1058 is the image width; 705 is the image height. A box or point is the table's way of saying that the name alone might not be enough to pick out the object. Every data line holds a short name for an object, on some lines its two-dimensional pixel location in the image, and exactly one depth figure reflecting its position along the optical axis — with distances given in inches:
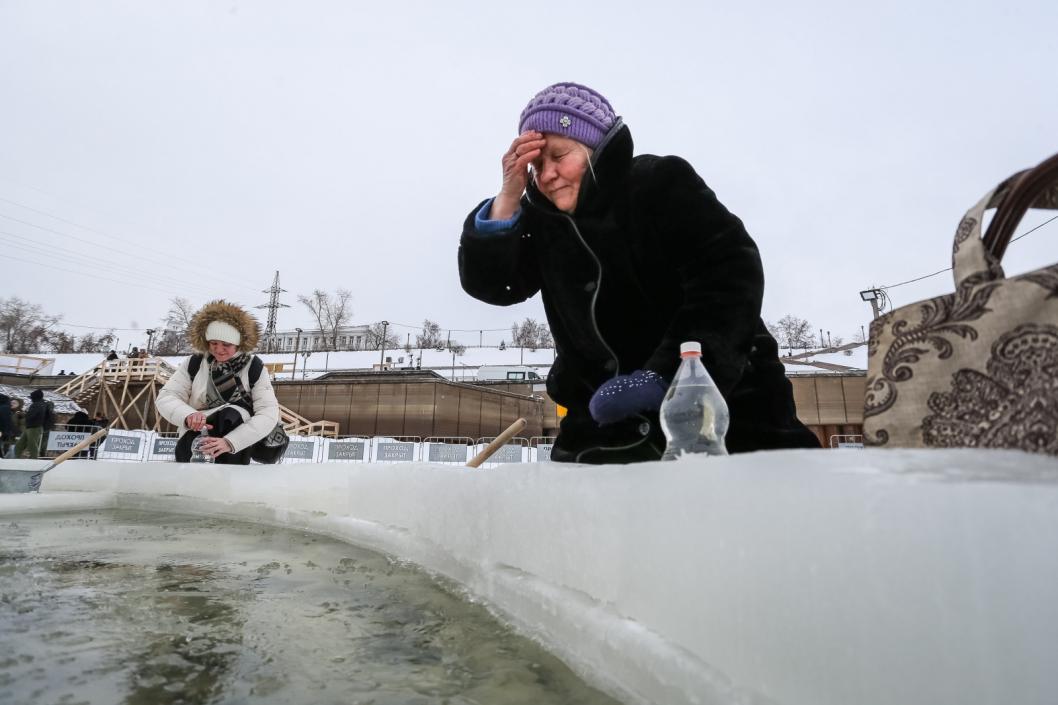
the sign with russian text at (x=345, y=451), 529.7
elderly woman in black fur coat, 59.1
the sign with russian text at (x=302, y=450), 533.0
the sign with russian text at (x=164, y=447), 504.1
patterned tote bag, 28.0
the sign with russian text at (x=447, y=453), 527.2
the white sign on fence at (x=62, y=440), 474.3
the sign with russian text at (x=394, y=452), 522.9
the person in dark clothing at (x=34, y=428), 409.1
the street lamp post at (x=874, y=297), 746.8
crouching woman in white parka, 175.6
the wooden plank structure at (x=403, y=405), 867.4
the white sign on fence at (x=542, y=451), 528.1
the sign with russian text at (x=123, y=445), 491.5
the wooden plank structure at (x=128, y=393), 866.1
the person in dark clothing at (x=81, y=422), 527.2
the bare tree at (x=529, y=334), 2388.2
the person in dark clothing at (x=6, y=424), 380.2
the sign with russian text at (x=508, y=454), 528.4
